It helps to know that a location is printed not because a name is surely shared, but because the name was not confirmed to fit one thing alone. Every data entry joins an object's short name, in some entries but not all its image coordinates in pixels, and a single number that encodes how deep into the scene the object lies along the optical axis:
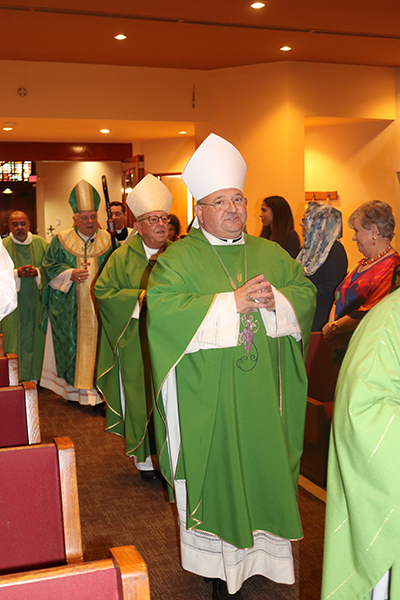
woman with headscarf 4.43
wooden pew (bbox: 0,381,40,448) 2.03
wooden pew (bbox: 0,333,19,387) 2.49
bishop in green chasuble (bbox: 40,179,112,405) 5.52
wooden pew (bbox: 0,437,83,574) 1.44
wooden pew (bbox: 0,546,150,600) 0.88
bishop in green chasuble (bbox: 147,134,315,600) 2.33
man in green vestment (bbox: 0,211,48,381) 6.36
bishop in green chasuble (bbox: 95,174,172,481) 3.73
